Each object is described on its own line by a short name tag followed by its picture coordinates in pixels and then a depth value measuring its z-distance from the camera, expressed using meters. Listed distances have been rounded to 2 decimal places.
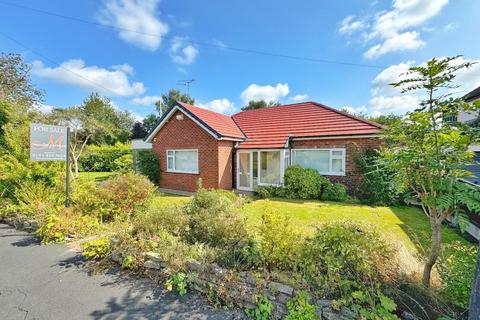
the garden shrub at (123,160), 24.98
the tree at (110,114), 38.49
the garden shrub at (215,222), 4.37
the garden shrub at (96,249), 4.80
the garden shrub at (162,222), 4.88
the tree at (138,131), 41.51
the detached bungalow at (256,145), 11.16
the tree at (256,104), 38.81
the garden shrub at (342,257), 3.05
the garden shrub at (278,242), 3.57
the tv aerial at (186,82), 23.36
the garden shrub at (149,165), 14.45
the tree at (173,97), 43.42
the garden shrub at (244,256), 3.72
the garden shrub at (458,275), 2.68
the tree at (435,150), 2.59
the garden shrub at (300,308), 2.94
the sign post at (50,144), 6.45
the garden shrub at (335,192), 10.44
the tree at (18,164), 7.78
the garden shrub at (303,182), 10.77
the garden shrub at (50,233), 5.78
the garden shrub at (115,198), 6.63
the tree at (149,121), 43.49
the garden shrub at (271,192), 11.42
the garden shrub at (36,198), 6.86
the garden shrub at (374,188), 9.64
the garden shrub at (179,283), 3.65
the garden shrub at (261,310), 3.14
